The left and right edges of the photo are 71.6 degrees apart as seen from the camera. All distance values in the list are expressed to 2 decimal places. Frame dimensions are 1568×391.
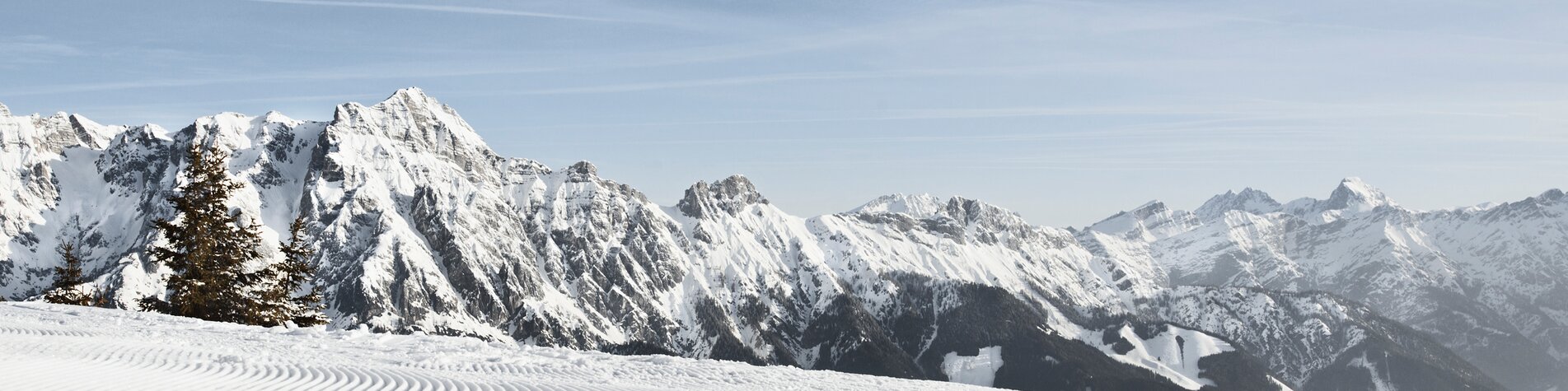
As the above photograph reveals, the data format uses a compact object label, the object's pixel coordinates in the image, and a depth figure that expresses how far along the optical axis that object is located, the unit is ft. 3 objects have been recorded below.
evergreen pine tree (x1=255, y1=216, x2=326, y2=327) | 259.80
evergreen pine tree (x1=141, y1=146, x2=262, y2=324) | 251.80
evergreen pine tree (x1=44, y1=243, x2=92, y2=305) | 282.15
